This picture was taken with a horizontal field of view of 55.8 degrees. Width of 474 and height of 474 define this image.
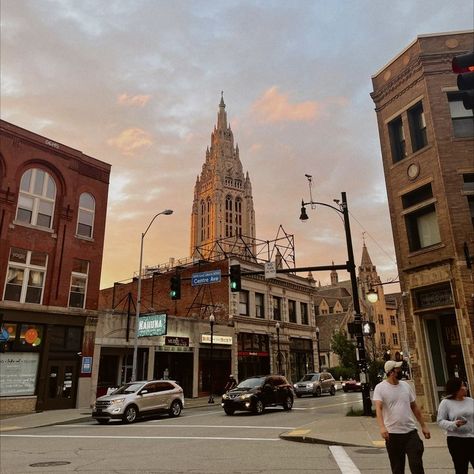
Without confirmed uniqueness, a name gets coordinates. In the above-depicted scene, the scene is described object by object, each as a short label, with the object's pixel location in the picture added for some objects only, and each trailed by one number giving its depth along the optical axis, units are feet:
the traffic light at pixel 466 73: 18.15
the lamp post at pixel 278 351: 128.98
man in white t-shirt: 19.81
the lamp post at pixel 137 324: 79.92
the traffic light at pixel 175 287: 72.90
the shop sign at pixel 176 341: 107.34
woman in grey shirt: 19.76
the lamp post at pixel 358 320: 59.11
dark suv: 66.69
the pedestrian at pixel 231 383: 93.17
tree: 166.52
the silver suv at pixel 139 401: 60.95
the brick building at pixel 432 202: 52.06
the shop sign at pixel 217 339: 118.53
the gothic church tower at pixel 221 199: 453.99
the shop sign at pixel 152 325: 91.97
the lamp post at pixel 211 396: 96.89
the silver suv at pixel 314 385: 118.01
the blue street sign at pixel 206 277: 83.51
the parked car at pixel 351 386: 141.49
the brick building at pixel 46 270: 77.97
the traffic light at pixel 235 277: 67.82
